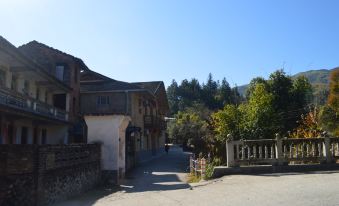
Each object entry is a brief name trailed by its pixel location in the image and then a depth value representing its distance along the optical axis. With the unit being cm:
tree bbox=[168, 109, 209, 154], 6075
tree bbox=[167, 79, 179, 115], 12330
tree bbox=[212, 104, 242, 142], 2635
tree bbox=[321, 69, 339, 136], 2183
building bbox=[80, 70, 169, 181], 2059
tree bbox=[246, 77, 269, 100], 3751
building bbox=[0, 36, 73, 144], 2275
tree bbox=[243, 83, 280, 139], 2494
